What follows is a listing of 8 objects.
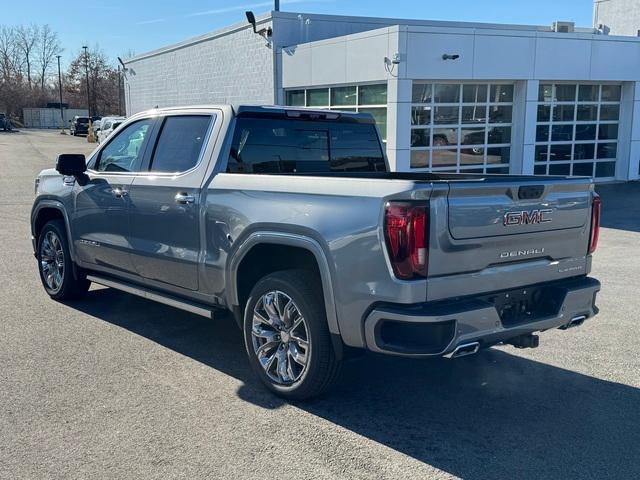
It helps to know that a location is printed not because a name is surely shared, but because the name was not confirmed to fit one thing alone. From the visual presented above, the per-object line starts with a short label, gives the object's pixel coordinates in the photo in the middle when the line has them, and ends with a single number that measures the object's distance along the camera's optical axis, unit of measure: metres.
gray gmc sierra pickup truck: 3.76
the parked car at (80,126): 59.42
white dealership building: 17.34
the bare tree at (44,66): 107.94
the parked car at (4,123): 68.84
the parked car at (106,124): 36.45
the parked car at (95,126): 50.57
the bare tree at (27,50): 105.88
